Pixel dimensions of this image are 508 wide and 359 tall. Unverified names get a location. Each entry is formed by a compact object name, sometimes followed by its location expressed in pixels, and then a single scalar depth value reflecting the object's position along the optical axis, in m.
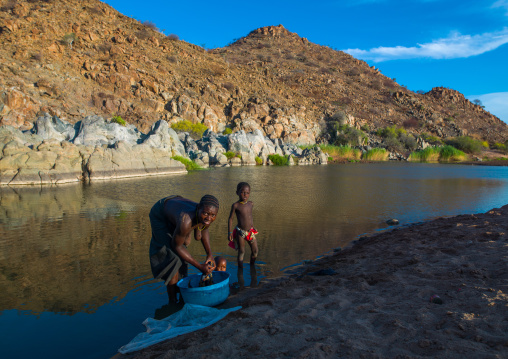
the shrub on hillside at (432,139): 57.49
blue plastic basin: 4.19
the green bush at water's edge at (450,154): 48.00
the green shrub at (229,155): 34.47
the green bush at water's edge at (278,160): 37.53
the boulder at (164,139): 28.08
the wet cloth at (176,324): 3.46
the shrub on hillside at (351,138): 52.72
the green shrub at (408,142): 53.22
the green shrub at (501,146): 56.88
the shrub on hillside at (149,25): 60.59
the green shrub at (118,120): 35.66
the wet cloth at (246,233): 5.93
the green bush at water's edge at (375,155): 48.28
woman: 3.81
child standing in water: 5.92
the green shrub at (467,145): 53.09
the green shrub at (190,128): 41.19
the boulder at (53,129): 24.56
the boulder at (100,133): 25.50
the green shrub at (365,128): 59.17
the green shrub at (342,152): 46.88
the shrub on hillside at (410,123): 64.81
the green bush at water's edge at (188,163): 28.58
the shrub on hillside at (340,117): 56.16
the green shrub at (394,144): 52.56
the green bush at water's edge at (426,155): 48.82
